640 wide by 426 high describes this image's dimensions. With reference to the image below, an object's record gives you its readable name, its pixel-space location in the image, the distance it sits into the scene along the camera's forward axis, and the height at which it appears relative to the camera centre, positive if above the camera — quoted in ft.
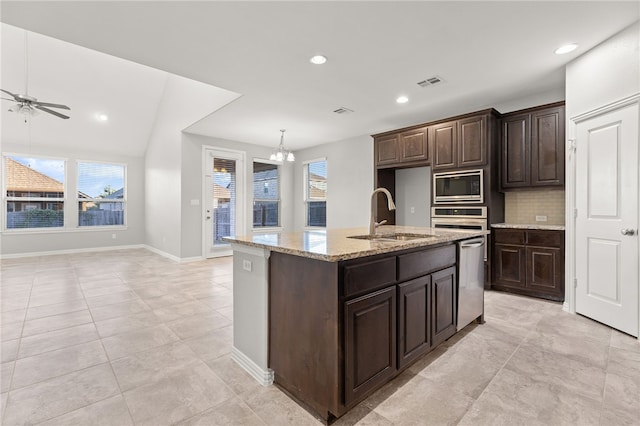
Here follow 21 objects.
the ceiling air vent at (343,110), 14.93 +5.18
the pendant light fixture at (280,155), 16.57 +3.19
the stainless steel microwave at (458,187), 13.30 +1.14
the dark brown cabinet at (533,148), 11.90 +2.68
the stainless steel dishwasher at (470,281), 8.27 -2.11
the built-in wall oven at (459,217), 13.14 -0.30
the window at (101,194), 23.49 +1.42
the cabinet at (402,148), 15.25 +3.49
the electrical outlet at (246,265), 6.60 -1.22
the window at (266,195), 23.73 +1.36
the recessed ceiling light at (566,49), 9.03 +5.08
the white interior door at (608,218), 8.57 -0.24
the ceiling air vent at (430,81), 11.35 +5.13
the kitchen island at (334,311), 4.95 -1.97
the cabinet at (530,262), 11.64 -2.14
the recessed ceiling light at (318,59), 9.80 +5.14
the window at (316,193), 23.49 +1.52
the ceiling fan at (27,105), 12.69 +4.80
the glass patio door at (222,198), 20.61 +0.93
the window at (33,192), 20.88 +1.43
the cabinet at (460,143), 13.17 +3.21
